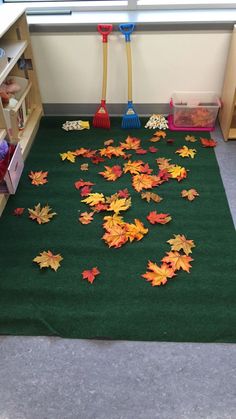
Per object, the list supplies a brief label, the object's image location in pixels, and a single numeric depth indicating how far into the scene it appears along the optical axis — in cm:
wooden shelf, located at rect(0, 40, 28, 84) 200
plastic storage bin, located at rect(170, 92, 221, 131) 250
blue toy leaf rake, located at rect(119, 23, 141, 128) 246
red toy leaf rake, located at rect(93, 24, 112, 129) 244
